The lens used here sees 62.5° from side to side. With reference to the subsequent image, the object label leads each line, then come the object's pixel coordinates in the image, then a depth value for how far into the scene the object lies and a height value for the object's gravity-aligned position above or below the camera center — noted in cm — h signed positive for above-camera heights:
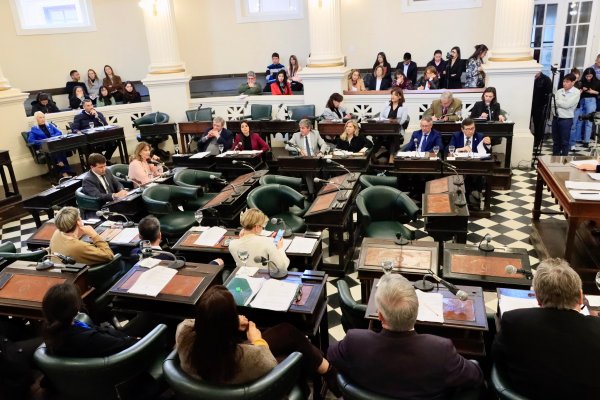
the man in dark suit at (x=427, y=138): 661 -134
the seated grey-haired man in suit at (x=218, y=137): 756 -133
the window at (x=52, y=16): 1057 +85
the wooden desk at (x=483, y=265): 324 -153
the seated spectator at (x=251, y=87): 1005 -83
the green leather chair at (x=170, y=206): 532 -164
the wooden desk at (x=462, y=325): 271 -152
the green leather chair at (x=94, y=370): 247 -153
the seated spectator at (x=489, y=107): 740 -110
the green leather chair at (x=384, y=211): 476 -164
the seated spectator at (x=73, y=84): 1092 -61
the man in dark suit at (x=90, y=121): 888 -116
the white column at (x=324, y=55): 910 -27
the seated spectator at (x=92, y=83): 1111 -64
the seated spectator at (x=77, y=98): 999 -87
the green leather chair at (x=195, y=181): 589 -156
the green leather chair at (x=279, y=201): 516 -160
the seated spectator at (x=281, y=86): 989 -83
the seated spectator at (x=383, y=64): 970 -52
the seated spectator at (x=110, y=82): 1123 -63
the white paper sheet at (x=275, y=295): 300 -150
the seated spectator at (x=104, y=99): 1040 -94
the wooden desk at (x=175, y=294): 321 -152
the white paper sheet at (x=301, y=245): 387 -155
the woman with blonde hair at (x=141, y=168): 623 -141
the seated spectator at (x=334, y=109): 827 -112
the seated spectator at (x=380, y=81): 952 -81
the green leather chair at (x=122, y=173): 626 -148
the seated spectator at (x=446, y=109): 756 -113
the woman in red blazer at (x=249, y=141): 744 -139
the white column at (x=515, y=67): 788 -58
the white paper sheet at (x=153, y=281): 328 -150
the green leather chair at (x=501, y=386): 221 -158
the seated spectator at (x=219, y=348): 223 -132
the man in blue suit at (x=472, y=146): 632 -142
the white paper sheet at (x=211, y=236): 412 -154
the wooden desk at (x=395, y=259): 340 -151
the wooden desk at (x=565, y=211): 412 -162
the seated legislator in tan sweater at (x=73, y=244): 382 -140
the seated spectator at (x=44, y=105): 941 -89
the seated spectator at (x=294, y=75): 1054 -69
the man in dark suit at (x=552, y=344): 211 -133
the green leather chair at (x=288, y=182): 552 -152
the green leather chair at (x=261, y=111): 928 -121
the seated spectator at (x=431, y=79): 902 -78
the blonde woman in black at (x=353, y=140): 694 -137
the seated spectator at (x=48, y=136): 836 -128
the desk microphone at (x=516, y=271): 305 -147
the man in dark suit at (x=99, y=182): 567 -143
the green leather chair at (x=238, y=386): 217 -144
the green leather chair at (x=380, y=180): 543 -150
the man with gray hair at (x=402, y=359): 216 -137
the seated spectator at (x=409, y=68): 1021 -65
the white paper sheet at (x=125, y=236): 438 -158
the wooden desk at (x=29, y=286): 325 -150
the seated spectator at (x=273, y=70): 1062 -56
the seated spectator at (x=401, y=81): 912 -82
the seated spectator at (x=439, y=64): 982 -57
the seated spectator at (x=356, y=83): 949 -83
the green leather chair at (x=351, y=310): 291 -153
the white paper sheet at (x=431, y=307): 276 -150
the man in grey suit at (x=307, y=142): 691 -137
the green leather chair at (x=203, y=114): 951 -123
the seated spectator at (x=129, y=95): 1048 -88
